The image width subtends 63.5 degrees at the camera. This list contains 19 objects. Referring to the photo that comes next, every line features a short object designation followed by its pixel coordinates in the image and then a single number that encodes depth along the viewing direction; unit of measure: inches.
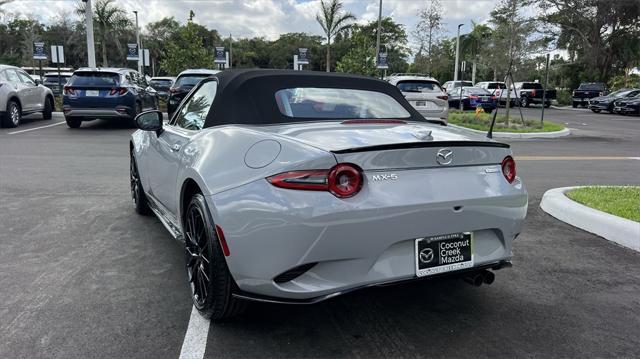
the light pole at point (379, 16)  1199.1
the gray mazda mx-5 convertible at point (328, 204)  102.2
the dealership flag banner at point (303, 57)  1235.9
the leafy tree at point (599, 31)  1553.9
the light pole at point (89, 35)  756.2
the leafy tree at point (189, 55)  1155.3
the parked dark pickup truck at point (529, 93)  1339.8
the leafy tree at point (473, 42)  1875.1
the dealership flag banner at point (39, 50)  804.6
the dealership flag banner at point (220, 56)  1260.1
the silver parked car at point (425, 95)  568.7
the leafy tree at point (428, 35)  1416.1
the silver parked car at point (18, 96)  529.9
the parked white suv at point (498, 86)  1168.8
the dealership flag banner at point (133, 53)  1029.2
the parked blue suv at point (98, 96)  523.8
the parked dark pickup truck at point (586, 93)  1373.0
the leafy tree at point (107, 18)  1186.6
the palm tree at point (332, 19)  1333.7
